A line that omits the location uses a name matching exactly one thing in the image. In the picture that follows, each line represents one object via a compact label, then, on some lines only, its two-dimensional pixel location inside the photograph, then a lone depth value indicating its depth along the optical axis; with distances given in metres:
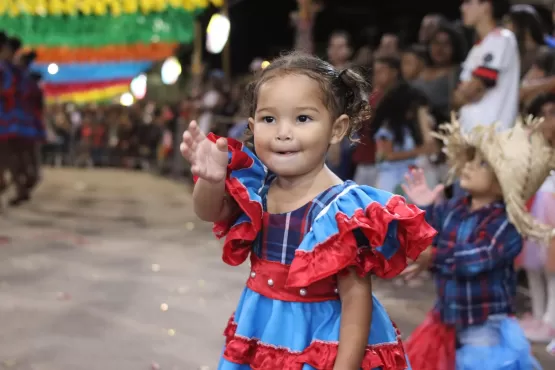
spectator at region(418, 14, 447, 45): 5.35
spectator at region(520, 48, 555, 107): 4.00
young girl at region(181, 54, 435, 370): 1.62
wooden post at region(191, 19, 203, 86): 12.69
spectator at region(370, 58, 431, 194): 4.53
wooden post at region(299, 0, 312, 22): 6.45
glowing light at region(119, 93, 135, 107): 27.64
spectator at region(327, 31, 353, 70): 5.45
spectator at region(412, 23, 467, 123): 4.95
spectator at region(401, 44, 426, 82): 5.20
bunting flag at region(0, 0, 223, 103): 11.05
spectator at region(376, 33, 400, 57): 5.48
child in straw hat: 2.57
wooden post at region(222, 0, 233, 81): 11.93
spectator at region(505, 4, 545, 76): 4.61
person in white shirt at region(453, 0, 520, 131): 3.99
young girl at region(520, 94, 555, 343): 3.50
